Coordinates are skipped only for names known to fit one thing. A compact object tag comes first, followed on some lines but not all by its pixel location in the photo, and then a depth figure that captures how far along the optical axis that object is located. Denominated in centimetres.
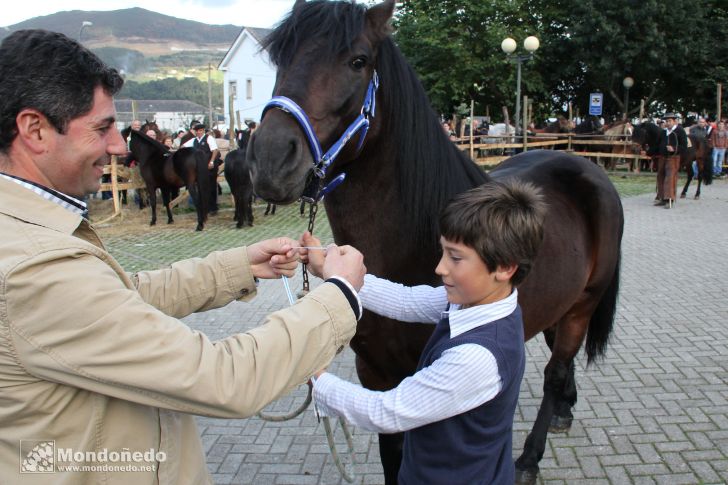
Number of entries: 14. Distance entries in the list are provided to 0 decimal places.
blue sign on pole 2298
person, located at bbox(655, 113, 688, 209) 1216
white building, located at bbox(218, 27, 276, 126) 4678
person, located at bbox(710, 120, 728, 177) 1733
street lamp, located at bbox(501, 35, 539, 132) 1639
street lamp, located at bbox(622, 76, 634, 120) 2414
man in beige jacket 105
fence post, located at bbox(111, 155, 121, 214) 1259
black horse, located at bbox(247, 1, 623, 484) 181
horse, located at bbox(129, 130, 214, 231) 1148
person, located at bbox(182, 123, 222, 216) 1243
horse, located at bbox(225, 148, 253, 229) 1134
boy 152
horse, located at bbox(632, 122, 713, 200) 1291
